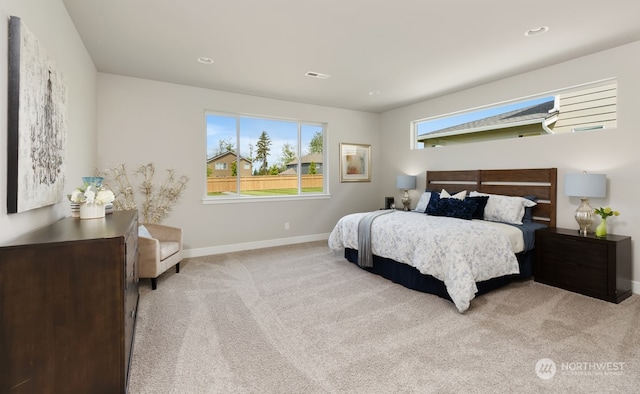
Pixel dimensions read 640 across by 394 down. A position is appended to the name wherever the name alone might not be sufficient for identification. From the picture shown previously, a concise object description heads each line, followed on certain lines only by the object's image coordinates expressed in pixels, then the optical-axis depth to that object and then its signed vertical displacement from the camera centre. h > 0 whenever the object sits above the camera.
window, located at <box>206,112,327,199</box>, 4.99 +0.67
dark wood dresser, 1.37 -0.57
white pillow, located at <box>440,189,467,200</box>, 4.55 +0.01
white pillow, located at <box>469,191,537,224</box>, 3.86 -0.16
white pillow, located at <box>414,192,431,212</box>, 4.84 -0.10
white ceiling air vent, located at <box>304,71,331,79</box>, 4.07 +1.62
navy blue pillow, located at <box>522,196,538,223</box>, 3.99 -0.23
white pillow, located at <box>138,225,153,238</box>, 3.54 -0.44
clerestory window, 3.54 +1.09
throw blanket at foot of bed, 3.89 -0.59
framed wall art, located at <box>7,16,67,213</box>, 1.54 +0.40
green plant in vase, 3.21 -0.24
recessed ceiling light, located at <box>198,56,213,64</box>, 3.55 +1.57
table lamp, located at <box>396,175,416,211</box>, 5.61 +0.20
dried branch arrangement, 4.13 +0.06
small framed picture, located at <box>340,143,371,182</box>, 6.16 +0.67
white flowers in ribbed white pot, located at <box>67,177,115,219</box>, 2.27 -0.05
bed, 2.95 -0.50
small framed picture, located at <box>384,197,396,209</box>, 5.99 -0.13
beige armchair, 3.30 -0.63
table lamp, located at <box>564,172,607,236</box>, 3.22 +0.07
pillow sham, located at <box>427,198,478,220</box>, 4.04 -0.16
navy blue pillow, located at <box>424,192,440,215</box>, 4.42 -0.13
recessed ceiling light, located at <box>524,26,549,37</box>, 2.87 +1.57
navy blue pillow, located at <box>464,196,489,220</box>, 4.13 -0.13
